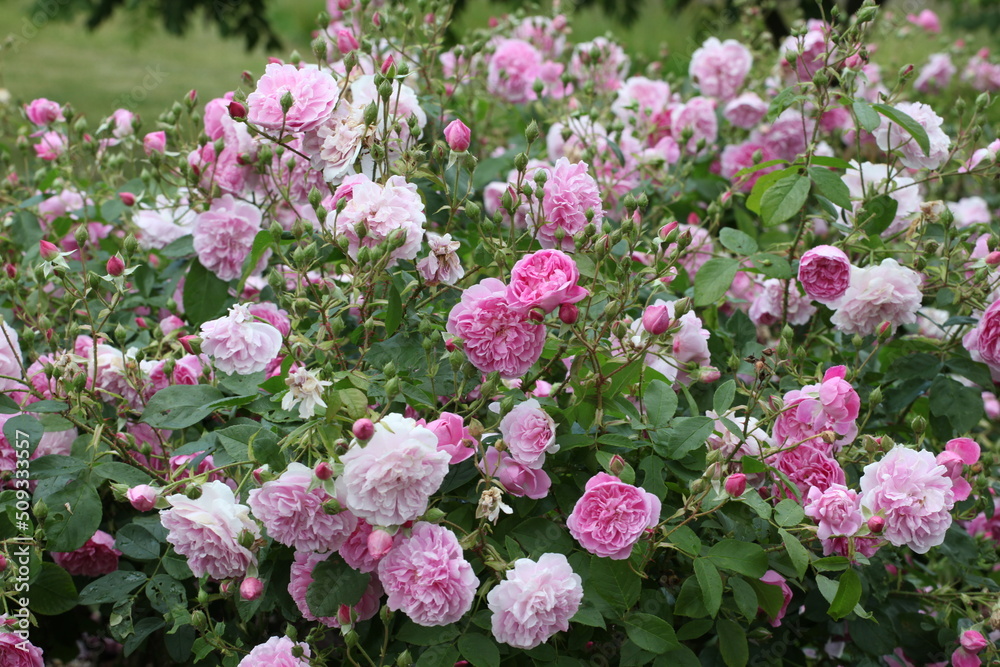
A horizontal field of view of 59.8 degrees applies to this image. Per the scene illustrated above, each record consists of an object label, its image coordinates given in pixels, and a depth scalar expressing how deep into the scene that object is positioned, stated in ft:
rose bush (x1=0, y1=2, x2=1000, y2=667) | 3.78
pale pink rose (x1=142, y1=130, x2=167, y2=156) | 5.34
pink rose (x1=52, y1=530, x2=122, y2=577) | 5.06
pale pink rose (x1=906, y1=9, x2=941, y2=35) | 15.43
